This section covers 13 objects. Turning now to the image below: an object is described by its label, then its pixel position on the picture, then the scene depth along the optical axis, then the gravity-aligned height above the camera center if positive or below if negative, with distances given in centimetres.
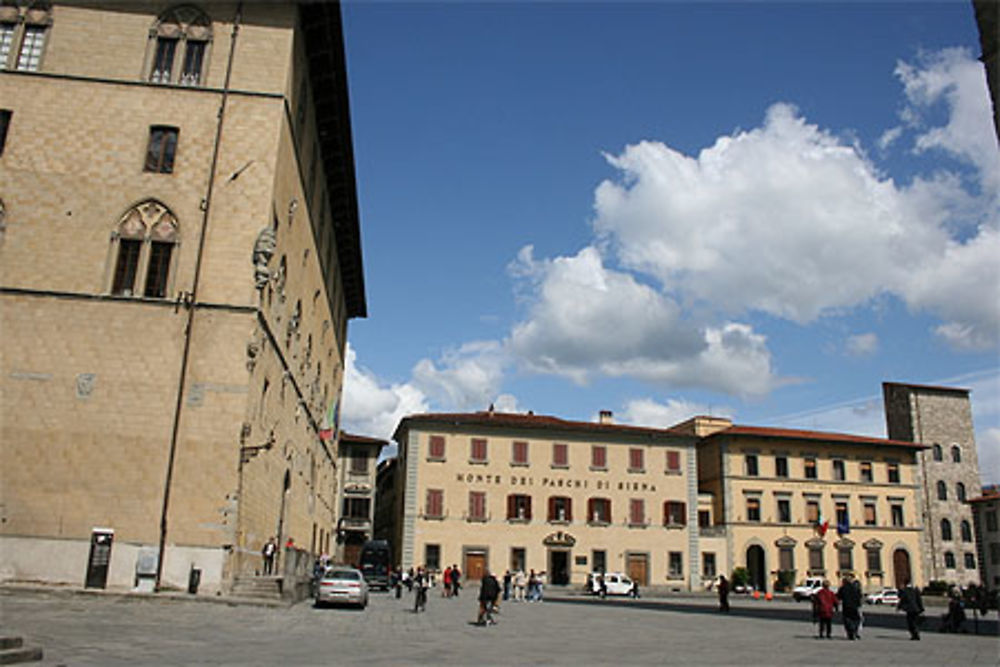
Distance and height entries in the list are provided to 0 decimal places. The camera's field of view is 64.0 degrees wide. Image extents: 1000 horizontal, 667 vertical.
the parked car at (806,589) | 4872 -153
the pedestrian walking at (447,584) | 3681 -142
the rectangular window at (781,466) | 5816 +681
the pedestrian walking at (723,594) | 3002 -120
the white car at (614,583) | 4441 -140
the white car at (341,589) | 2398 -118
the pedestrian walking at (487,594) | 2005 -99
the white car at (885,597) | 4994 -190
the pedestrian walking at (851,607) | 1852 -94
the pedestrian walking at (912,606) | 1922 -92
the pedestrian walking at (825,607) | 1858 -95
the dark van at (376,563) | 4053 -65
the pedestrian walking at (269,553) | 2556 -21
